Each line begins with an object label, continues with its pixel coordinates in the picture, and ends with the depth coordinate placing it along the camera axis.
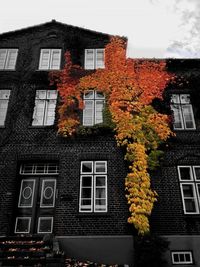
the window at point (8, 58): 16.58
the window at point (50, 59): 16.55
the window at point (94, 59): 16.55
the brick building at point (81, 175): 12.12
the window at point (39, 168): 13.91
